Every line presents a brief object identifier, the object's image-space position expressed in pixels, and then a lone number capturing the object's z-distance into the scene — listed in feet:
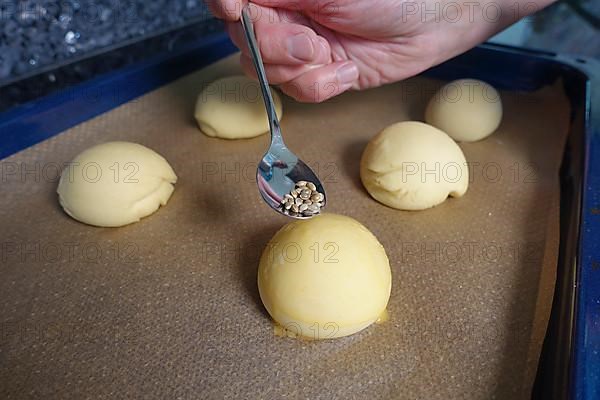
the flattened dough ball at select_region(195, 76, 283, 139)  1.40
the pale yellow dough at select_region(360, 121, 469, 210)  1.23
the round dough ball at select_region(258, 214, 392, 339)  1.01
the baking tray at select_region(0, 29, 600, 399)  0.91
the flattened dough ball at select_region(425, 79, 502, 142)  1.40
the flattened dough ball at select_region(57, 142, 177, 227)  1.18
